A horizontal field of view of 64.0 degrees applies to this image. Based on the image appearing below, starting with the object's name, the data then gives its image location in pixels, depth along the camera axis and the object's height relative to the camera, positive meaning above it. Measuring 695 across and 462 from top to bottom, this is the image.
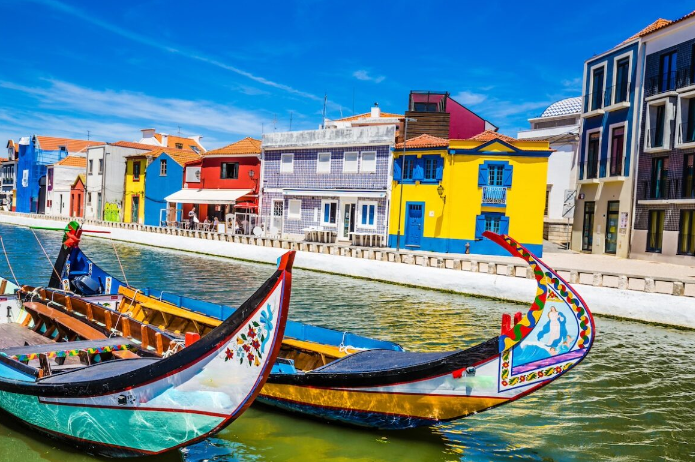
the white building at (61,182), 59.97 +2.92
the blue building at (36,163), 65.50 +5.20
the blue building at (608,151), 30.58 +5.33
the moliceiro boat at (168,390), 5.82 -1.97
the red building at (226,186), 39.34 +2.47
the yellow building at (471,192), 30.20 +2.33
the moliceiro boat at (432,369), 6.35 -1.91
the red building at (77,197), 56.65 +1.26
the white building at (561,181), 37.84 +4.11
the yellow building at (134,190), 48.75 +2.04
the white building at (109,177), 51.53 +3.21
